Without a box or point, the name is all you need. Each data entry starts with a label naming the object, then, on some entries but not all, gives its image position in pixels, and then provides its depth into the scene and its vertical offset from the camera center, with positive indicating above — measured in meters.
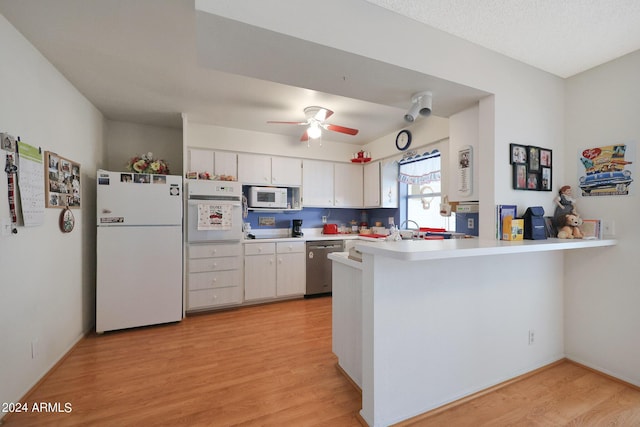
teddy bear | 1.99 -0.12
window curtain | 3.56 +0.63
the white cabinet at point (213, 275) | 3.25 -0.82
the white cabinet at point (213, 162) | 3.50 +0.71
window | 3.59 +0.33
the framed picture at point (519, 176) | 1.99 +0.28
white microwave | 3.88 +0.23
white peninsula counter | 1.48 -0.73
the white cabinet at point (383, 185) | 4.16 +0.46
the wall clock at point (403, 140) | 3.58 +1.03
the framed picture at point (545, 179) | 2.12 +0.27
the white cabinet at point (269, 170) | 3.81 +0.65
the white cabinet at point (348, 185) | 4.47 +0.48
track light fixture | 1.83 +0.78
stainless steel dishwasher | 3.95 -0.84
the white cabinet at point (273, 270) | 3.59 -0.83
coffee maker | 4.22 -0.26
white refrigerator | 2.77 -0.42
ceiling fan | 2.75 +1.01
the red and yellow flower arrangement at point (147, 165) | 3.10 +0.57
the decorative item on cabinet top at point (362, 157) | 4.35 +0.94
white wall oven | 3.23 +0.02
